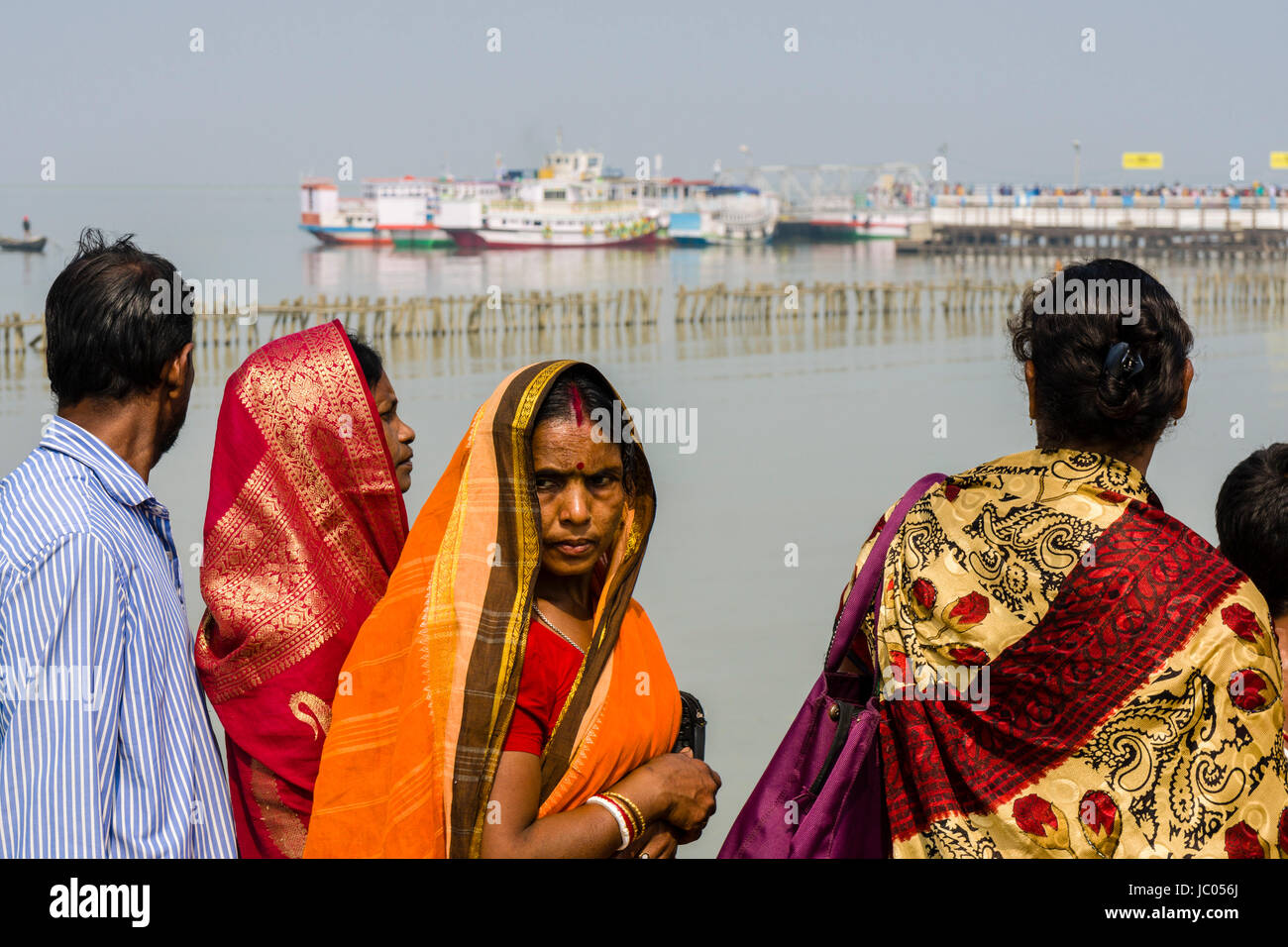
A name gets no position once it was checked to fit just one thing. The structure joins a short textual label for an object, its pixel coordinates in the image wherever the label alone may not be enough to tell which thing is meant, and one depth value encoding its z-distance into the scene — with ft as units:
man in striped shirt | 4.84
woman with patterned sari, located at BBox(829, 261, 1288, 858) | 5.11
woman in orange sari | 5.34
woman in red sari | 6.23
